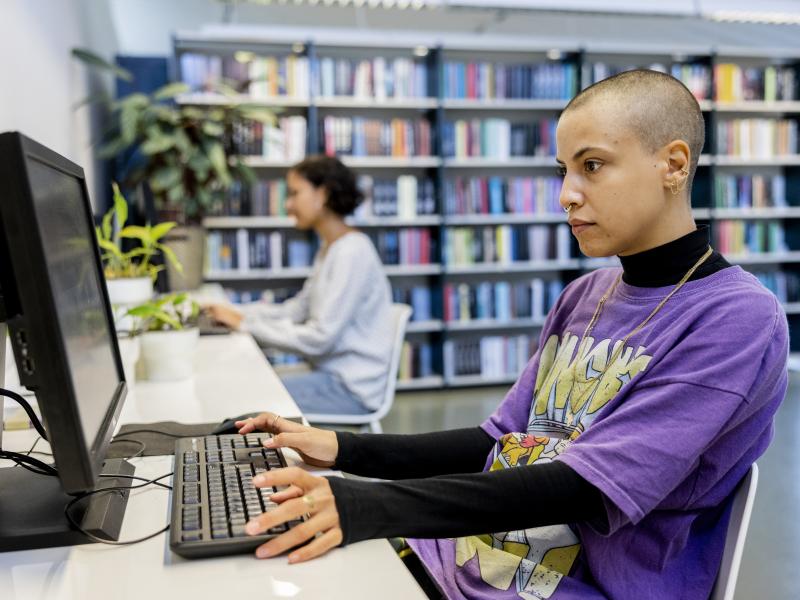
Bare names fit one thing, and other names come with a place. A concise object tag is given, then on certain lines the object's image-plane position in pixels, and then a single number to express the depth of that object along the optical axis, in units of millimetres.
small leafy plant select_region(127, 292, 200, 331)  1644
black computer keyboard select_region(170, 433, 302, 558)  761
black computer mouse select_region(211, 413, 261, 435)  1215
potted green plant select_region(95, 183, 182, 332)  1827
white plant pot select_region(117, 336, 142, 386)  1609
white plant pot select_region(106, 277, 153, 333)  1812
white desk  700
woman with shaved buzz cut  863
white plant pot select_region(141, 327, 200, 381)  1713
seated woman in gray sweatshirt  2568
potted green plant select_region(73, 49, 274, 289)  3566
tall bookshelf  4582
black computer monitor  639
